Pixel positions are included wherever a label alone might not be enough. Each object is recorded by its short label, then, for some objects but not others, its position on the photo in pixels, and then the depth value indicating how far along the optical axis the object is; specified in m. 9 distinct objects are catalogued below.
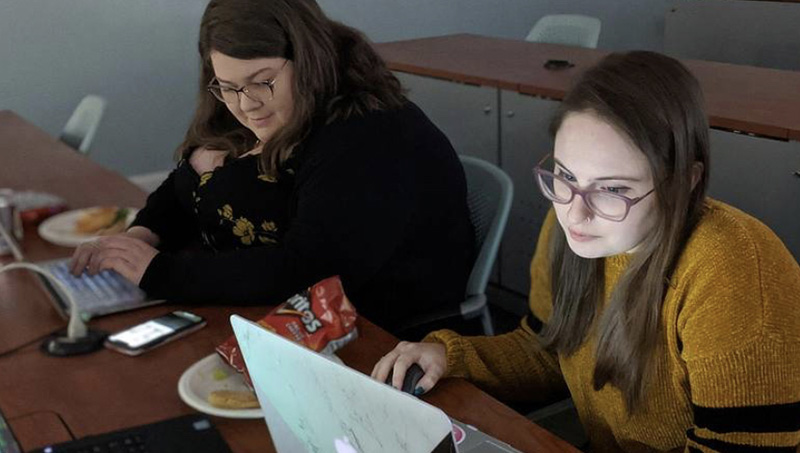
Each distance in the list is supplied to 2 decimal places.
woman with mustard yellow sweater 1.05
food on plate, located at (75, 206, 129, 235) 1.86
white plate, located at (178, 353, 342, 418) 1.17
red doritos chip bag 1.30
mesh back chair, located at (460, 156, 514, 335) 1.73
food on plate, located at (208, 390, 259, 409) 1.17
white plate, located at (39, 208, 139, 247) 1.81
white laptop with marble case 0.71
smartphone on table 1.37
